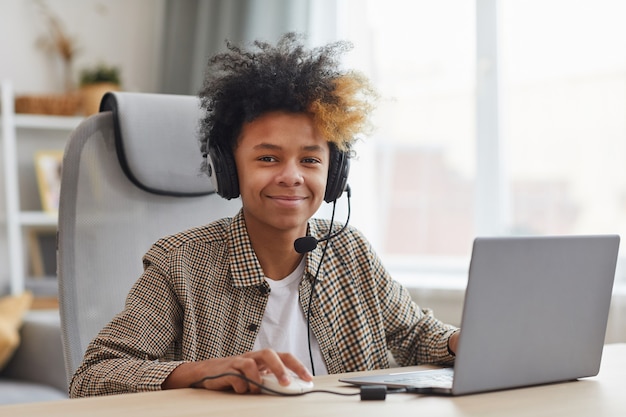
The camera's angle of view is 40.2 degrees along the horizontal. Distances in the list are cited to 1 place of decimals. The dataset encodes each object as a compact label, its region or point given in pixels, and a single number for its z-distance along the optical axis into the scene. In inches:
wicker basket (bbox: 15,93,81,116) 119.4
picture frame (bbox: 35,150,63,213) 122.2
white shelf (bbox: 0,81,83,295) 116.8
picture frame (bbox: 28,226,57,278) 126.0
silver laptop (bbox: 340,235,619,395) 37.9
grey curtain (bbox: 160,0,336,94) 111.8
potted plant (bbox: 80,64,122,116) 122.2
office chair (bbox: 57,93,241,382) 59.0
